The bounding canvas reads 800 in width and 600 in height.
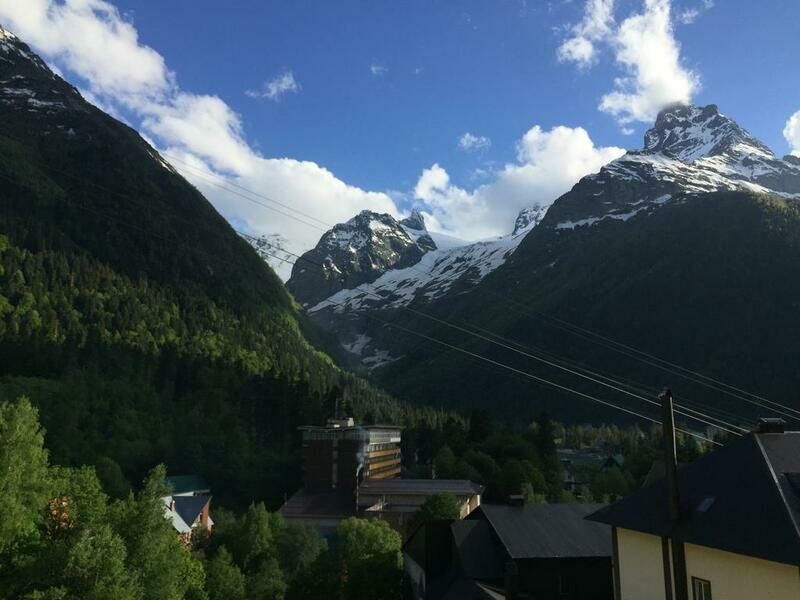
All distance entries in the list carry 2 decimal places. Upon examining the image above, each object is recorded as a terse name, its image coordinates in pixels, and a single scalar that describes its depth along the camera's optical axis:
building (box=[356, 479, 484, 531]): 77.44
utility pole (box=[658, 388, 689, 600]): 18.48
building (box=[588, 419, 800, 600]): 15.70
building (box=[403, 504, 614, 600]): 29.30
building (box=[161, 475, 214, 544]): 61.35
